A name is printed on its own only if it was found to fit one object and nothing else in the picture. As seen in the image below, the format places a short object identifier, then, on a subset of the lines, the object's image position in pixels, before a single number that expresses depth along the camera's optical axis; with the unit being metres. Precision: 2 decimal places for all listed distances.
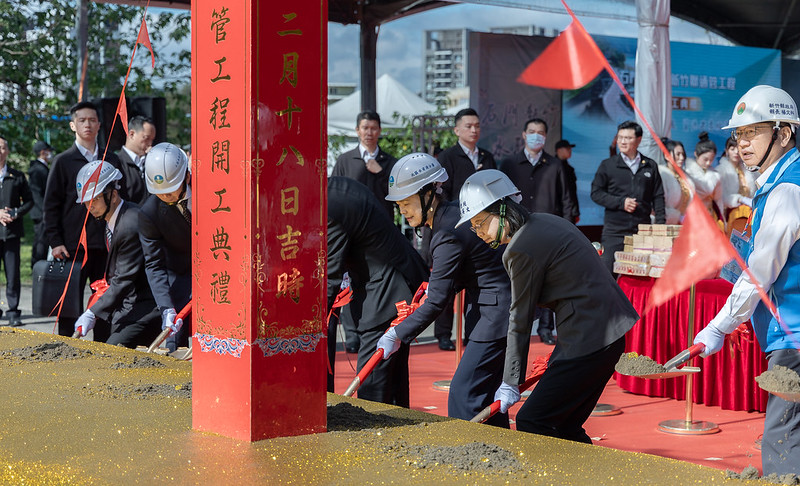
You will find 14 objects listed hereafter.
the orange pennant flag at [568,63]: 2.51
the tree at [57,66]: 10.44
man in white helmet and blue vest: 2.68
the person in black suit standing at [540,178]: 7.12
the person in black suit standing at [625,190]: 6.70
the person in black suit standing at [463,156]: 6.79
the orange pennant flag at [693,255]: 2.94
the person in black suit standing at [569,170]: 7.60
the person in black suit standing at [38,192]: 8.65
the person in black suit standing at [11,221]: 8.26
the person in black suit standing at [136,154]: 6.35
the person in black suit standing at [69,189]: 6.07
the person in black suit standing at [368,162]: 6.86
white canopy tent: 17.20
